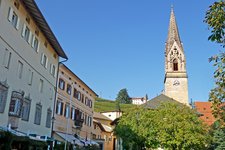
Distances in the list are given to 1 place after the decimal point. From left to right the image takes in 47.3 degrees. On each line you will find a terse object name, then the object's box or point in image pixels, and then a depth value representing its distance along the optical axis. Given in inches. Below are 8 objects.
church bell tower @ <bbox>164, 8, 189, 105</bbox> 2672.2
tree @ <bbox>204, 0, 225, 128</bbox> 320.7
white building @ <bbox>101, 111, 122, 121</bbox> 3143.7
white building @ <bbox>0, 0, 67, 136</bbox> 694.5
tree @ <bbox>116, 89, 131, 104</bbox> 6210.6
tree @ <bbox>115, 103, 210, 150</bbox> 1219.2
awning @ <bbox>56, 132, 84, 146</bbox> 1186.3
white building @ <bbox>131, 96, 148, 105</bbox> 6958.7
